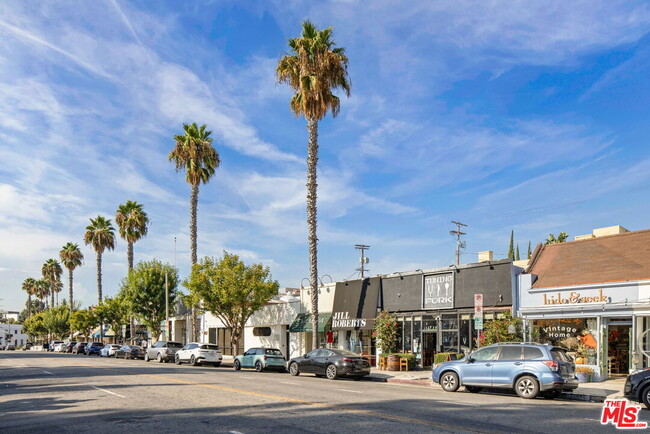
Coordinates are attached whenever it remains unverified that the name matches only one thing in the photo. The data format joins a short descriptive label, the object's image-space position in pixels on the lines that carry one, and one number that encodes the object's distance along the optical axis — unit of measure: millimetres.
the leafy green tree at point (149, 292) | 52062
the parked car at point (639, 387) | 14758
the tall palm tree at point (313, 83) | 30875
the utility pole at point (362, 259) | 54438
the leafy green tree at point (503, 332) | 24859
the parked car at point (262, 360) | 30064
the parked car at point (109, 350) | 51625
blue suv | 16547
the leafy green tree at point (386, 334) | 30344
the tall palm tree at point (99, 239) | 64637
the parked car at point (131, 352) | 46781
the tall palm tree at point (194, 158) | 42812
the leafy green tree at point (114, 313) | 60078
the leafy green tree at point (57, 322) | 94250
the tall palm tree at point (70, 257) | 80562
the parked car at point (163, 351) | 39531
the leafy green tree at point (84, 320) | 78369
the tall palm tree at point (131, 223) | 55875
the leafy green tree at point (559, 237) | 54781
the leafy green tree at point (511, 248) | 66512
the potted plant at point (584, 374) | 21656
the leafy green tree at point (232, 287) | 37281
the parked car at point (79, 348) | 64125
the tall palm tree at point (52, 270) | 99312
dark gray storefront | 26766
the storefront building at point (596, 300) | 21781
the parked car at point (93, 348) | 59375
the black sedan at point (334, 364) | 24391
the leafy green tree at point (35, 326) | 108000
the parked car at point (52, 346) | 74938
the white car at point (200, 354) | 34594
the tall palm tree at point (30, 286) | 118938
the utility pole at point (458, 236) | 54247
